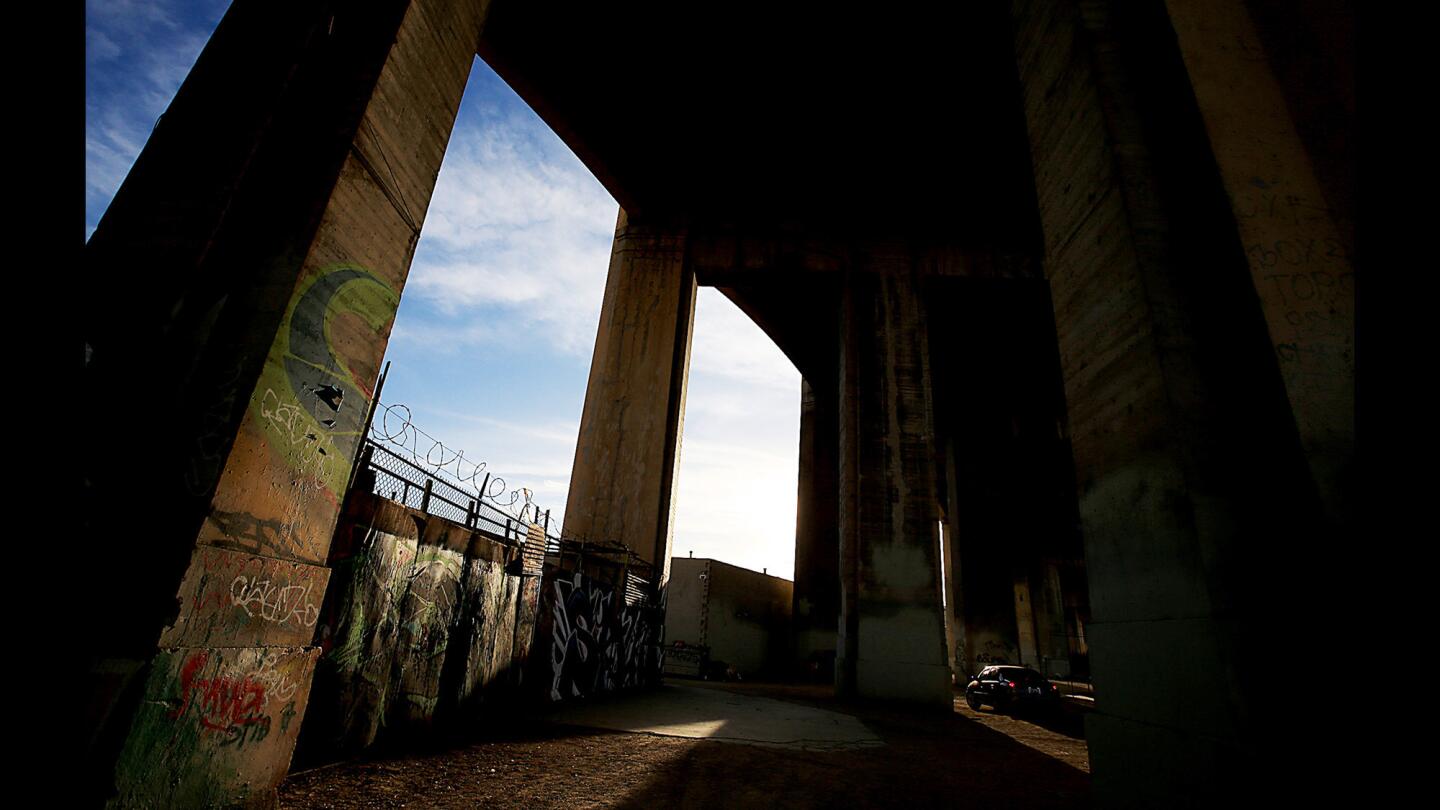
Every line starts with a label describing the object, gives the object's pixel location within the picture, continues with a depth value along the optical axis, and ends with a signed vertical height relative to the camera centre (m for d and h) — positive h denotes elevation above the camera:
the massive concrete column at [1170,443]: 3.52 +1.47
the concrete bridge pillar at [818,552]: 28.48 +3.17
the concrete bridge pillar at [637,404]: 16.44 +5.84
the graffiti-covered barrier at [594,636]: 10.15 -0.72
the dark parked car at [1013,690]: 15.75 -1.57
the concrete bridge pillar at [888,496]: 15.79 +3.65
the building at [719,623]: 26.38 -0.60
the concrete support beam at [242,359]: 3.26 +1.43
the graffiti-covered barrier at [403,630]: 5.41 -0.46
